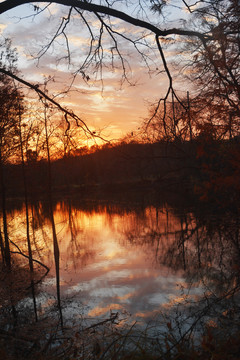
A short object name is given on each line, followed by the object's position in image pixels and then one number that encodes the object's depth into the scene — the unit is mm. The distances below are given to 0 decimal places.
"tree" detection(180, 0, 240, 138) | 7917
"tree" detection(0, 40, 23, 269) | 13102
